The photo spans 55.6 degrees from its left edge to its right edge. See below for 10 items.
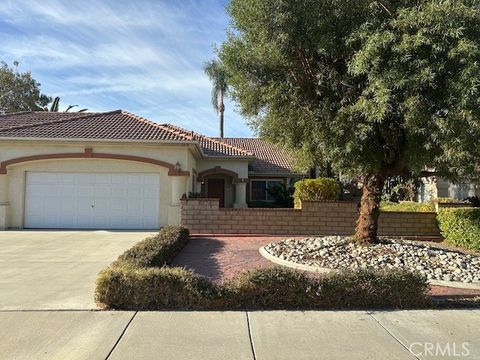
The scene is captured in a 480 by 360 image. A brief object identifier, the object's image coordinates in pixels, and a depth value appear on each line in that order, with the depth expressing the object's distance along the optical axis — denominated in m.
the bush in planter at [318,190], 17.00
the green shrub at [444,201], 17.31
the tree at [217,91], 40.47
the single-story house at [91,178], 17.80
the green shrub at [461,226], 12.86
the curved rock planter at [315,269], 8.02
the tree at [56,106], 40.55
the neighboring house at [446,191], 22.94
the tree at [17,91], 40.41
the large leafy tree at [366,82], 7.41
